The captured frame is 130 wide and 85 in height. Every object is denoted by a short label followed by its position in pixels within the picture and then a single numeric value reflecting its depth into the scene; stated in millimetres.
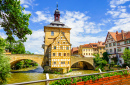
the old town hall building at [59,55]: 28531
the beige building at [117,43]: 29422
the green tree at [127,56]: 25298
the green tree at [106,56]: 34912
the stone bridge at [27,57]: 29297
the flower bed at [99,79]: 4613
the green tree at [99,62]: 32084
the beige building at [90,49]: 51375
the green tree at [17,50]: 48194
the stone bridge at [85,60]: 32862
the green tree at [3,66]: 11984
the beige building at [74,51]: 67500
